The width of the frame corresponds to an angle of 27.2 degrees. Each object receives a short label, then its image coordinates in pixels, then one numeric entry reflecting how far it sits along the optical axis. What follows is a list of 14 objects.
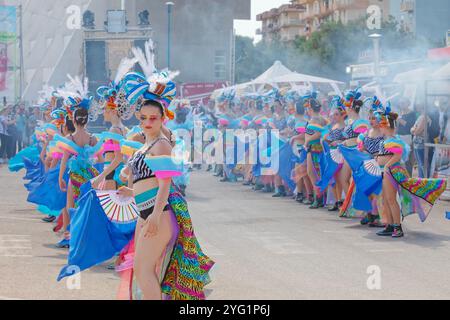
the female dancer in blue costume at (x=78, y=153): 11.48
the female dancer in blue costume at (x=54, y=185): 12.16
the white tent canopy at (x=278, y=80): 32.38
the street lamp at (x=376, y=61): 25.58
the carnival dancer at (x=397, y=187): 12.52
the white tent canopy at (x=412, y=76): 22.50
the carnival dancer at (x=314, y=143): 16.14
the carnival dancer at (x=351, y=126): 14.43
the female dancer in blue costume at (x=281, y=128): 18.62
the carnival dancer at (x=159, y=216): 6.83
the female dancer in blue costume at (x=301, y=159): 17.02
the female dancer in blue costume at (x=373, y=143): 12.86
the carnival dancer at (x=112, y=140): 10.34
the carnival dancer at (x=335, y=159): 15.28
